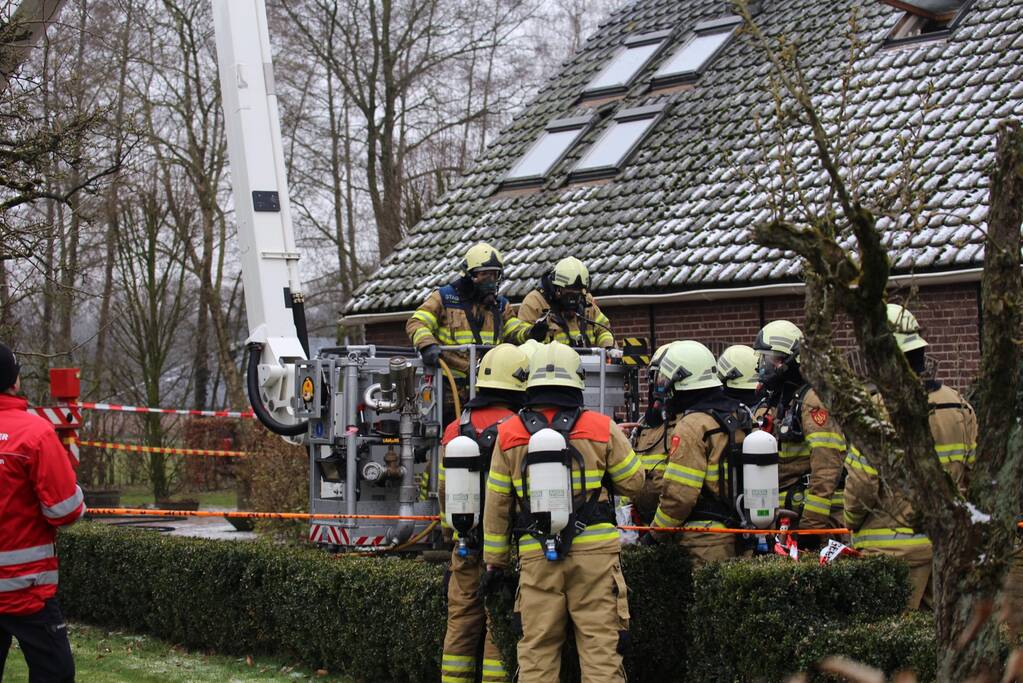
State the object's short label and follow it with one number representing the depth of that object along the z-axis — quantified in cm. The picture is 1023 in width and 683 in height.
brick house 1352
